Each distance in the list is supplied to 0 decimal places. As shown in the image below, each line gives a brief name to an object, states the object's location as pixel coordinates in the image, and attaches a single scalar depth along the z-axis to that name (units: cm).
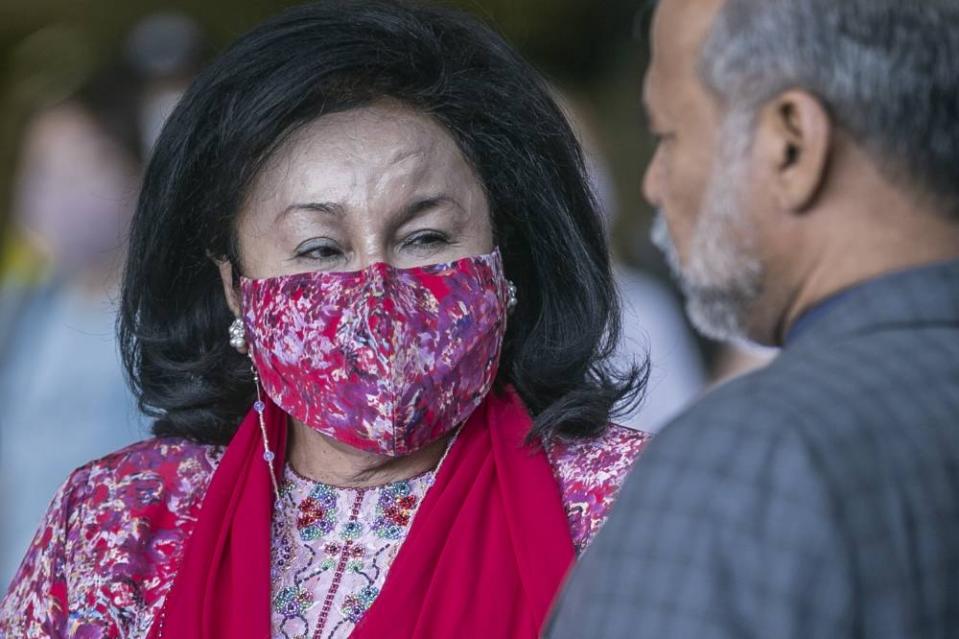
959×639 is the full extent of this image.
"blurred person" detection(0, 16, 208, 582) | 854
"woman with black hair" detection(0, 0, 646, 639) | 514
